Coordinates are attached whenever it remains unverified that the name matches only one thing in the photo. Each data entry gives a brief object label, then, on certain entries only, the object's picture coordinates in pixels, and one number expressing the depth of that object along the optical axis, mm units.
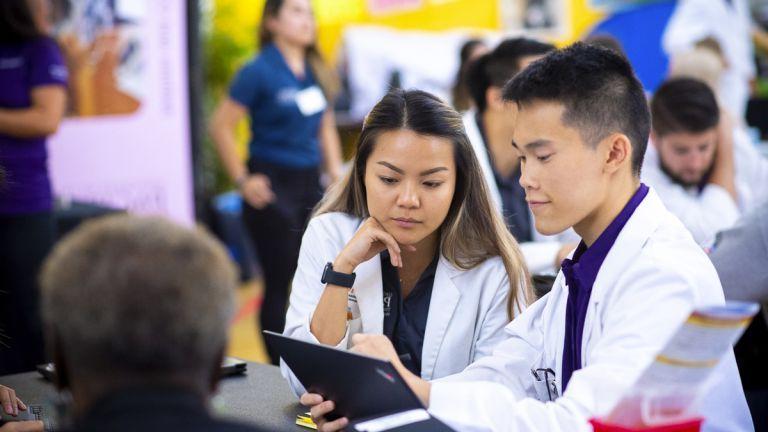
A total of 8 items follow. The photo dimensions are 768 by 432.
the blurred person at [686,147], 3369
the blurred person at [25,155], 3197
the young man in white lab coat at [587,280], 1489
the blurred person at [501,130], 3291
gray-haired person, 1004
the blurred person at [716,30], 5750
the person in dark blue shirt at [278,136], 4281
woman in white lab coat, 2123
